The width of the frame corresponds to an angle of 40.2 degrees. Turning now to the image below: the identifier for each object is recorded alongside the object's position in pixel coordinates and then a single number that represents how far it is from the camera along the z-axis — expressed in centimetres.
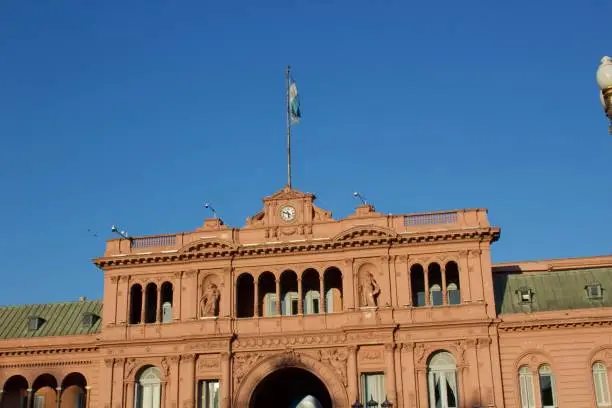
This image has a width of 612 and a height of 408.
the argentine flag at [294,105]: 6481
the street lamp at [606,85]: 1617
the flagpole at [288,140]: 6247
